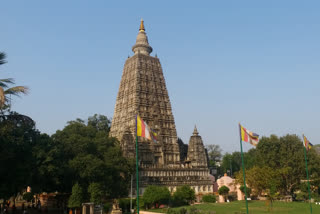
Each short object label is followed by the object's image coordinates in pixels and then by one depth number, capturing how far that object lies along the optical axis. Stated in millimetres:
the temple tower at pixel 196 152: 72312
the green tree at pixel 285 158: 60288
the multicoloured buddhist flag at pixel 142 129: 21867
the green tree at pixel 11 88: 19338
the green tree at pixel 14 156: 23128
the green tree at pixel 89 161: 38181
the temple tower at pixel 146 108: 67500
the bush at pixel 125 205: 42544
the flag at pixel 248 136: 26219
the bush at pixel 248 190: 55697
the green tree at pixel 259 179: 52562
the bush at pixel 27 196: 50206
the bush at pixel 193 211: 33094
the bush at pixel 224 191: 57188
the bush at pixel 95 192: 37094
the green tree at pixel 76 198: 34812
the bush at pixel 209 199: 56125
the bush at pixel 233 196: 60025
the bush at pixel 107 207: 37856
